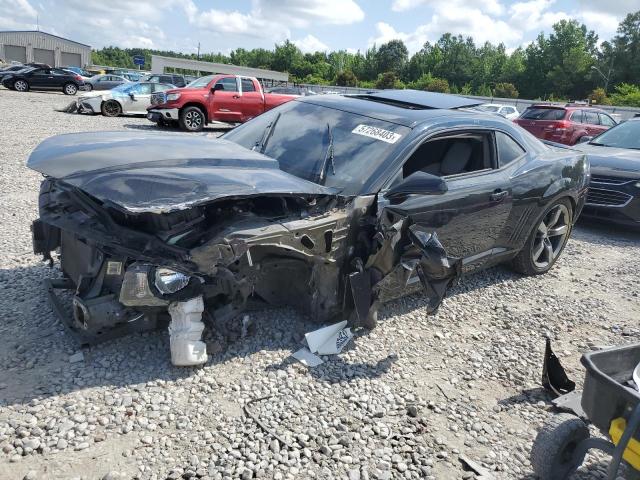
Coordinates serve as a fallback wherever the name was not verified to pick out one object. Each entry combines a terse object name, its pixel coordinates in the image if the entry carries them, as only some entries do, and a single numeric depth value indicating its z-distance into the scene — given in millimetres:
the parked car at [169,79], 21234
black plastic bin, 2055
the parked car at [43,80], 26000
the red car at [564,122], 14009
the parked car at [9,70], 26781
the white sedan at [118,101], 17156
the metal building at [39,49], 72625
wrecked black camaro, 2854
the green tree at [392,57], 80750
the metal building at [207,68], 40562
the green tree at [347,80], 62406
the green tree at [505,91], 55500
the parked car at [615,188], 6809
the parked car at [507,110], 21244
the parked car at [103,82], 27405
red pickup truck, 14242
